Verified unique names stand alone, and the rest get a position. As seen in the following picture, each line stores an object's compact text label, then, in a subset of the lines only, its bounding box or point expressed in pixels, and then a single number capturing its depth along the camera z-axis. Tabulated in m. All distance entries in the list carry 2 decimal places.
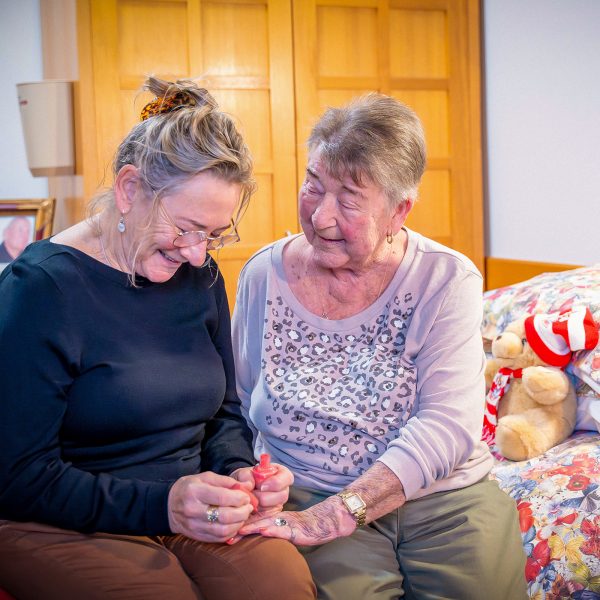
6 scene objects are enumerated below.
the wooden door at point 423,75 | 3.51
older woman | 1.49
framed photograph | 3.41
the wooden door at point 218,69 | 3.30
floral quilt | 1.57
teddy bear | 1.94
